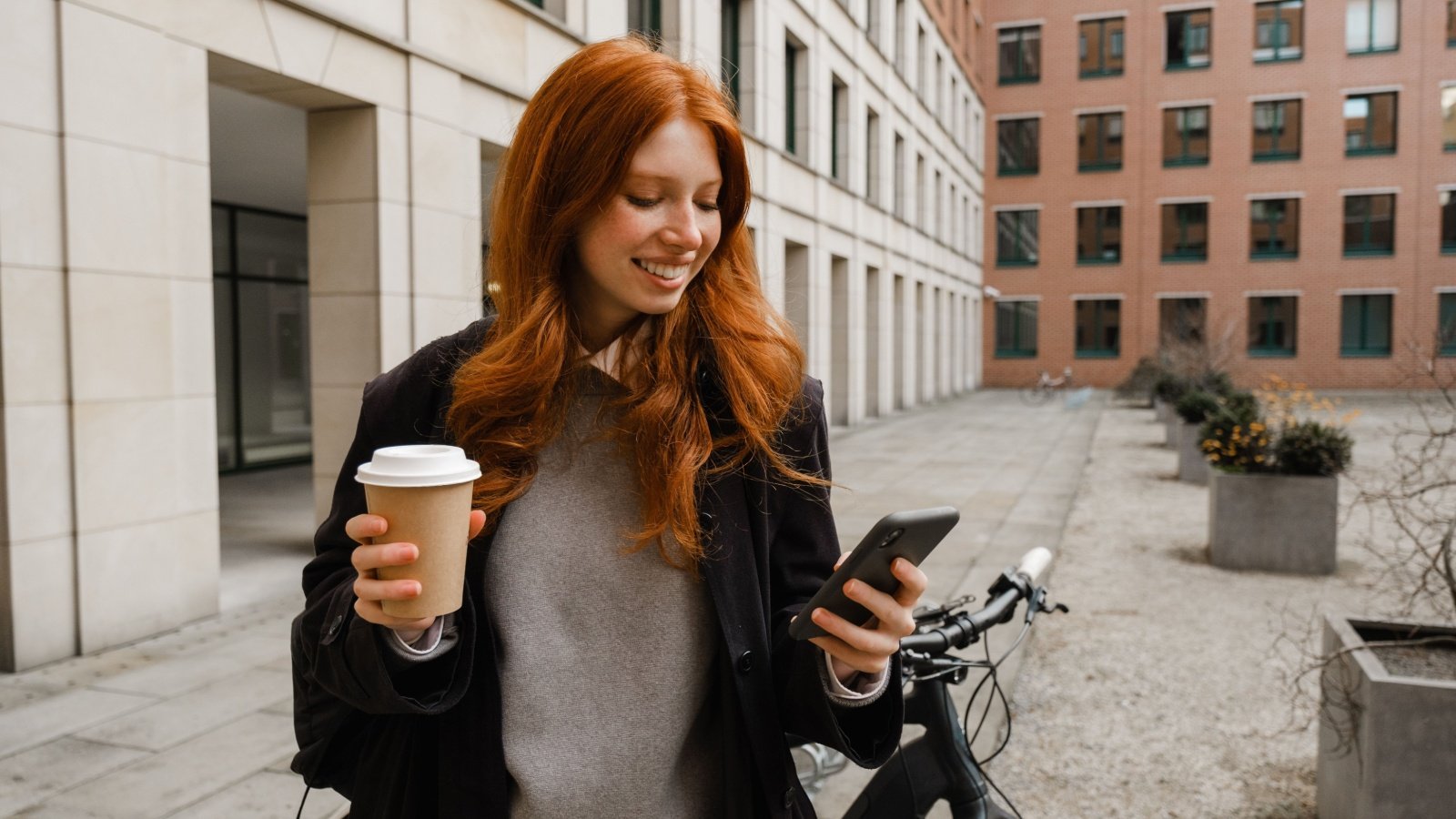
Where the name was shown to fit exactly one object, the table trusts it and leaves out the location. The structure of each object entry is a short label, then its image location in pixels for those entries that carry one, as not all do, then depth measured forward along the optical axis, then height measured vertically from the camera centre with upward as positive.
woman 1.54 -0.26
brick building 36.34 +6.81
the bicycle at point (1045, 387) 34.64 -0.66
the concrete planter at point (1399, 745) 3.33 -1.21
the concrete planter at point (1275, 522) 8.41 -1.25
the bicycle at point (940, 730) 2.47 -0.88
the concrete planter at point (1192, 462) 13.88 -1.25
